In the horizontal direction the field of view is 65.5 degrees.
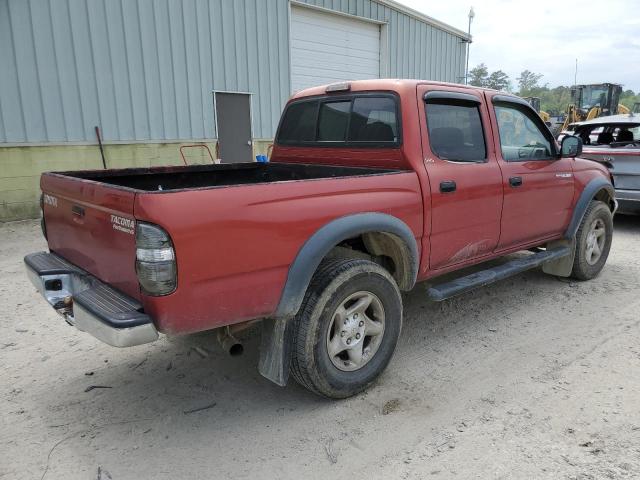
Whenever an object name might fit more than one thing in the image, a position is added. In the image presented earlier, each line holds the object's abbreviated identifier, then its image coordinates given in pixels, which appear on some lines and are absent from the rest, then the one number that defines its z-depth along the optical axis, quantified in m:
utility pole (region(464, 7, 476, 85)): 17.22
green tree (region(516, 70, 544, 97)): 121.53
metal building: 8.53
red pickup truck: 2.44
